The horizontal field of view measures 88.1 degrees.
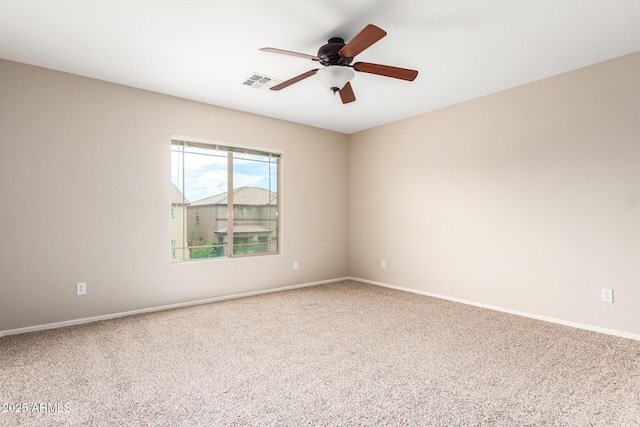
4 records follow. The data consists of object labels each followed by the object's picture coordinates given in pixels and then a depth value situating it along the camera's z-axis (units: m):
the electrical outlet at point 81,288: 3.30
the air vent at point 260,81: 3.39
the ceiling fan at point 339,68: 2.46
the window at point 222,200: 4.05
